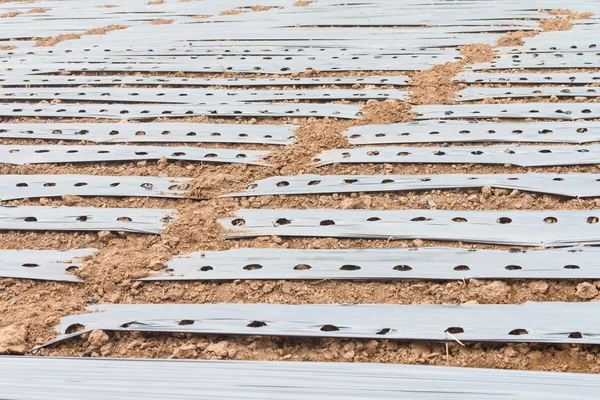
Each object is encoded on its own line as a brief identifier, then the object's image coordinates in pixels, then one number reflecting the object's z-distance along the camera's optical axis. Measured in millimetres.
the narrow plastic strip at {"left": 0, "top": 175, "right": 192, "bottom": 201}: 5312
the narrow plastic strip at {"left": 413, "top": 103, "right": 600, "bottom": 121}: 6125
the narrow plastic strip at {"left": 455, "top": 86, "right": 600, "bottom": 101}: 6590
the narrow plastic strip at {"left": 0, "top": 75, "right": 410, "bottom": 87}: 7436
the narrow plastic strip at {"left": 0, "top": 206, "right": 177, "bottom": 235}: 4809
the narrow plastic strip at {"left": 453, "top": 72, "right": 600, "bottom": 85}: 6953
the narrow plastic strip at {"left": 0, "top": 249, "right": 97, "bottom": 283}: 4312
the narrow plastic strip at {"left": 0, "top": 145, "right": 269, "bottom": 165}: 5801
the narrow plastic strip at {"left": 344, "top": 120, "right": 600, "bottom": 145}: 5687
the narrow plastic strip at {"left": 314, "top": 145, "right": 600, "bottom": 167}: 5262
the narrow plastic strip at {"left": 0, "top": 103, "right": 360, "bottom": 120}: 6687
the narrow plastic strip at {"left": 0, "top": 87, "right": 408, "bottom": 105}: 7043
